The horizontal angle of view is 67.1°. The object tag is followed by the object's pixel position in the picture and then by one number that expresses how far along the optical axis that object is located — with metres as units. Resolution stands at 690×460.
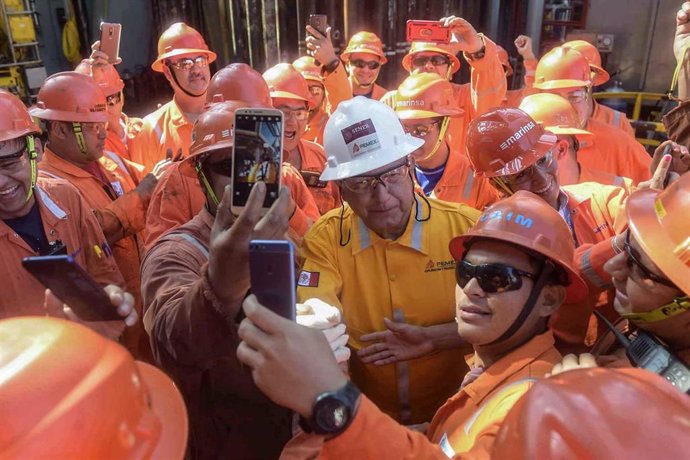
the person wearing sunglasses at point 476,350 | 1.18
